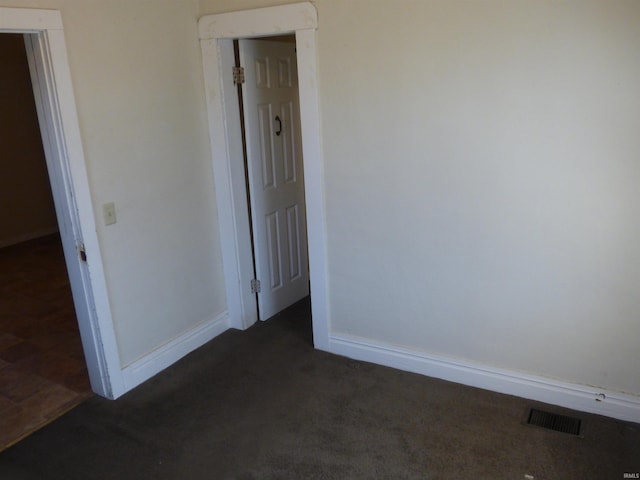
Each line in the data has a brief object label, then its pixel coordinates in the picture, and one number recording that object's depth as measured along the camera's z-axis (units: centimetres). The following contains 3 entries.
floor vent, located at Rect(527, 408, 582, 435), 259
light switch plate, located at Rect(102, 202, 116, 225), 286
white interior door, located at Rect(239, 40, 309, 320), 353
